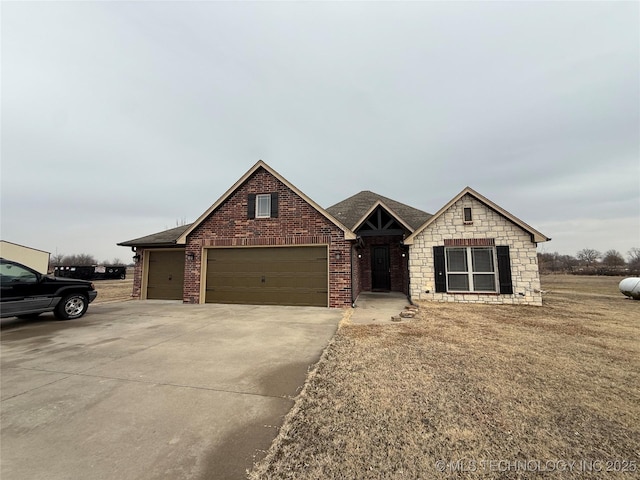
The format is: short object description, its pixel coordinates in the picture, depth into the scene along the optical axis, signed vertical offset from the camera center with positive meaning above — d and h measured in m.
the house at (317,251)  9.79 +0.62
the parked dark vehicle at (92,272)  26.61 -0.56
